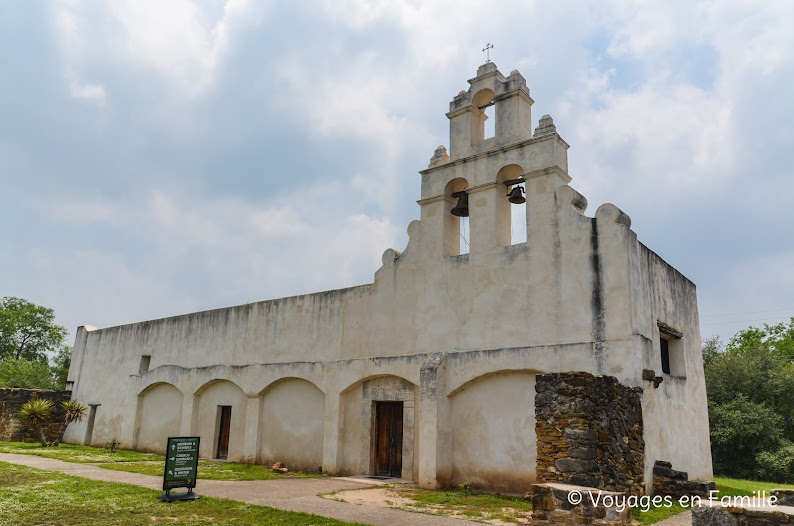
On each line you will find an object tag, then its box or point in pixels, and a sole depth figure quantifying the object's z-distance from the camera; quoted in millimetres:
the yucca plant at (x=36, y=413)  20203
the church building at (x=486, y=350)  10586
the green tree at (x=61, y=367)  36094
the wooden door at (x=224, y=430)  17344
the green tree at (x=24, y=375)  33438
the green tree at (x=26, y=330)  39594
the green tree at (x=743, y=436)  19000
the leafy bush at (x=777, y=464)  17359
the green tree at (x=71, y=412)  21219
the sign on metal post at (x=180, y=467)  9336
